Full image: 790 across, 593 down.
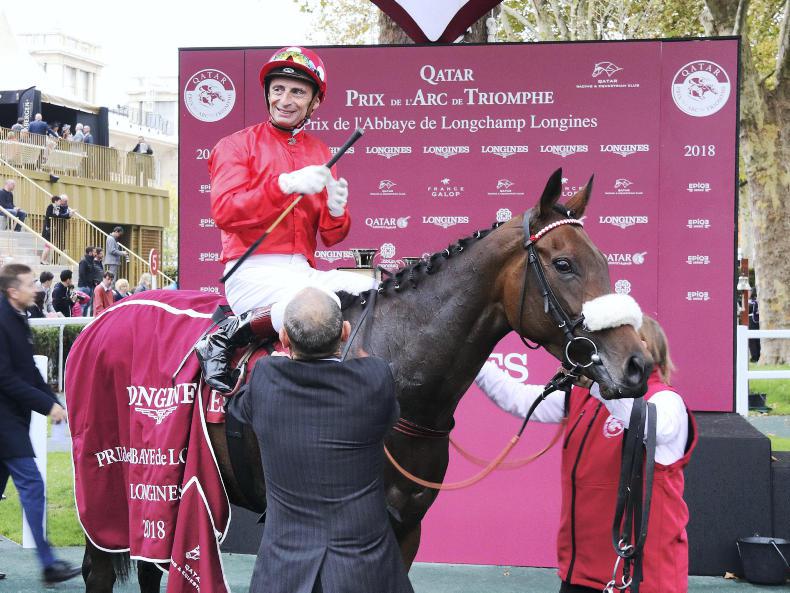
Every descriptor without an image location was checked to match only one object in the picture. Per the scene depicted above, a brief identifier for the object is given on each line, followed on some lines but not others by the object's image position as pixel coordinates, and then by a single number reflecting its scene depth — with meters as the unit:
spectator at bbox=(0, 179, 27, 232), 23.55
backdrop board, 5.70
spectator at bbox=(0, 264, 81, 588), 5.07
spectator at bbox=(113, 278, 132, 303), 17.07
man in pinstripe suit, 2.59
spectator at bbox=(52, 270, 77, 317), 16.95
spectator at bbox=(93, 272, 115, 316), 15.62
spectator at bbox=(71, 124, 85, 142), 30.81
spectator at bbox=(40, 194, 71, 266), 25.03
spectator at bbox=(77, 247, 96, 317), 19.59
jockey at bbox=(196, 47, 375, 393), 3.59
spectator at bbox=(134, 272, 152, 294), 19.40
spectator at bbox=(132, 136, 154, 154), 34.41
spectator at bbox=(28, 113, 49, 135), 29.06
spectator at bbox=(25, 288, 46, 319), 13.36
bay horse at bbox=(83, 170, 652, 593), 3.23
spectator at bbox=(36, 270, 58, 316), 16.92
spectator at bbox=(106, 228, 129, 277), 23.81
